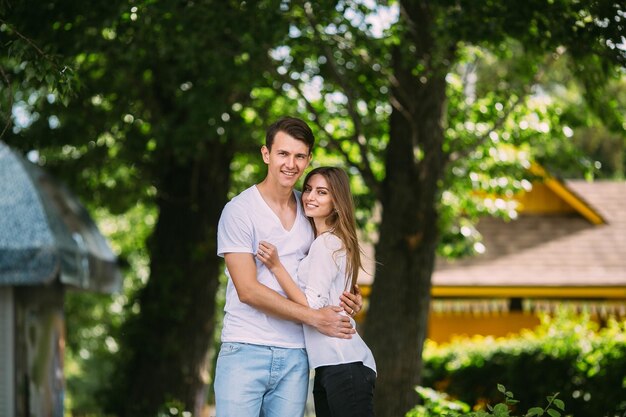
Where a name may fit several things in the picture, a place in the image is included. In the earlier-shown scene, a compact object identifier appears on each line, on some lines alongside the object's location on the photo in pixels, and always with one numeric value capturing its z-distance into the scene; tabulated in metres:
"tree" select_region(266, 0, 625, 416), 9.85
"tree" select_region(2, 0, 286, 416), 12.87
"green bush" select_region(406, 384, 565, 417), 5.33
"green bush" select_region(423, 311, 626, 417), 11.86
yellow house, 20.81
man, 5.19
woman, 5.21
